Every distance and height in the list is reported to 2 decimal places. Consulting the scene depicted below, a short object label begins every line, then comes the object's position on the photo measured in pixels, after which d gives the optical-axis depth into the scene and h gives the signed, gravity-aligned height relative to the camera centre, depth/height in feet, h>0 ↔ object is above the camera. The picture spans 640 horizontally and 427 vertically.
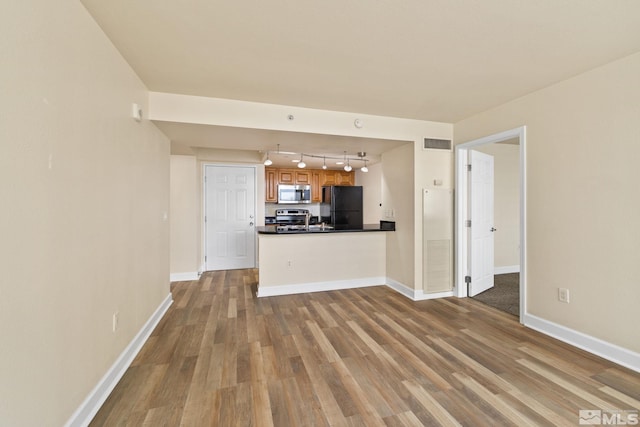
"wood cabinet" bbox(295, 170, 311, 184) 22.59 +3.03
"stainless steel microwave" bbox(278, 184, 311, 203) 21.90 +1.60
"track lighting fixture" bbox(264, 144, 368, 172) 14.81 +3.59
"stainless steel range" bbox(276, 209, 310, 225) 22.20 -0.37
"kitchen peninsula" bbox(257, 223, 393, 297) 13.00 -2.41
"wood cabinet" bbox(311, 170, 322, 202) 23.07 +2.20
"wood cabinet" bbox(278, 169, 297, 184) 22.04 +3.02
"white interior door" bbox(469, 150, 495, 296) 12.59 -0.49
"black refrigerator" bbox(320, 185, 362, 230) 19.58 +0.46
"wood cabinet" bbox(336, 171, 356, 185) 23.98 +3.14
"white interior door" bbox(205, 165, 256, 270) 17.56 -0.29
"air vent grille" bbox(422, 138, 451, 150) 12.42 +3.19
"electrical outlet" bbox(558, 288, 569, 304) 8.35 -2.62
